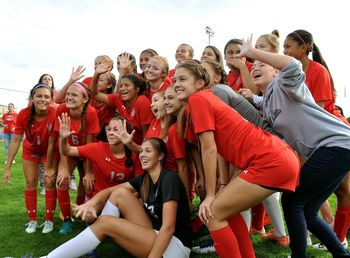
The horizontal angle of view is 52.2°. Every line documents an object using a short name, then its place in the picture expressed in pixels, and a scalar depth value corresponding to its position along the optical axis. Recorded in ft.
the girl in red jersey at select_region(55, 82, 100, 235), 16.44
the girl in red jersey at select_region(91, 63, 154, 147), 15.87
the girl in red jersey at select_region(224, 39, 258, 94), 15.53
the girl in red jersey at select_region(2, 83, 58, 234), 17.24
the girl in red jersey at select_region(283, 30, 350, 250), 13.29
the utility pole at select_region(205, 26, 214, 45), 155.74
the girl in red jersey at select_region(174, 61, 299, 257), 9.39
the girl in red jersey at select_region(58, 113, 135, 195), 14.94
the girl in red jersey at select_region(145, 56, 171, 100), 16.72
